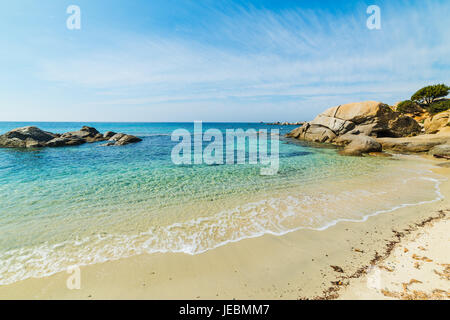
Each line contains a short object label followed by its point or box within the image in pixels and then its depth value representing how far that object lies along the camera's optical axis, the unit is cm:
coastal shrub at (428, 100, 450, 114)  3603
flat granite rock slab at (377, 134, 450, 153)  1881
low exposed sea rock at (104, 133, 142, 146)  2688
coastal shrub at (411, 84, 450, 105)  4170
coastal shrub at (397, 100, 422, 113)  4372
